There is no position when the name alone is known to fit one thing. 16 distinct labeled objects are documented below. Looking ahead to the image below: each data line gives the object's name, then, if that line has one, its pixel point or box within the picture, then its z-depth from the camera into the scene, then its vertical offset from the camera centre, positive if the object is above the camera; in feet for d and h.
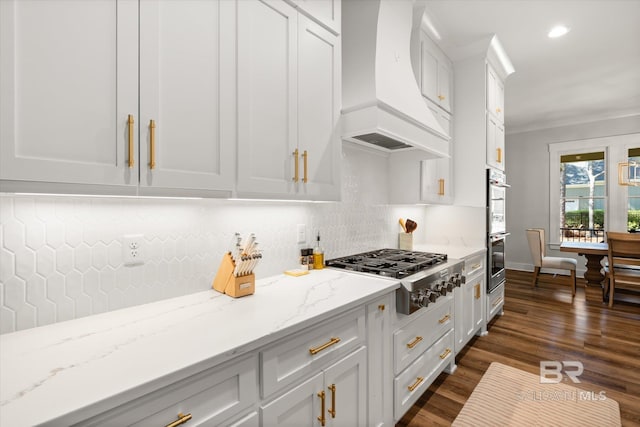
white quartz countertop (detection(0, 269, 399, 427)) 2.23 -1.28
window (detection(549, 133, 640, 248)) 17.03 +1.47
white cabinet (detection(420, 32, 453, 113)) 8.90 +4.31
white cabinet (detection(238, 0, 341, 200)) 4.30 +1.71
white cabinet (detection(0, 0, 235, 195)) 2.62 +1.17
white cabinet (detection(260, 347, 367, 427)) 3.57 -2.37
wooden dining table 14.24 -2.06
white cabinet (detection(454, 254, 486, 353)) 8.31 -2.51
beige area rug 6.29 -4.10
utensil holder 9.60 -0.81
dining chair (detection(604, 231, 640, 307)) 12.26 -1.78
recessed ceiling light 9.11 +5.47
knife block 4.62 -1.03
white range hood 5.83 +2.73
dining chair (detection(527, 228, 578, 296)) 15.33 -2.20
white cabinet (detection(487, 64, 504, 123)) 10.76 +4.39
